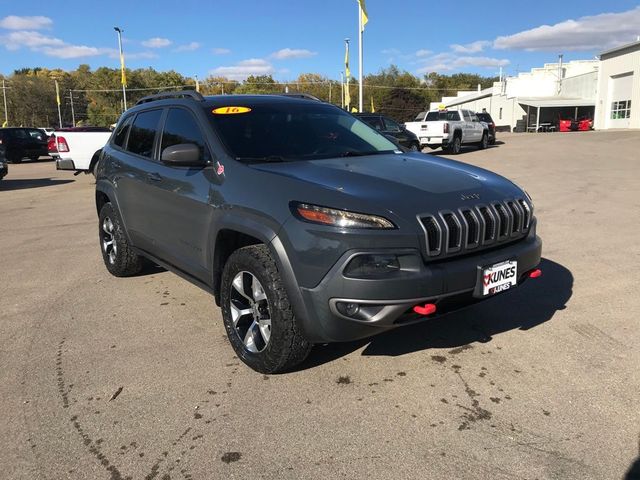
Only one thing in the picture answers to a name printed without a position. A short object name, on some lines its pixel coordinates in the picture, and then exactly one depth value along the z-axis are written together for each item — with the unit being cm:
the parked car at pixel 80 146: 1468
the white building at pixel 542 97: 4662
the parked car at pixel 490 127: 2714
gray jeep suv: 292
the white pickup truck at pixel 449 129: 2181
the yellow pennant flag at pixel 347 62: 3506
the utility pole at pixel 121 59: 4244
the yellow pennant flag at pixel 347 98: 3497
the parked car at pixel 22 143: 2448
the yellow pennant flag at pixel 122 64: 4244
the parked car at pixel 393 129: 1896
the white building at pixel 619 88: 3734
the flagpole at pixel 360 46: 3129
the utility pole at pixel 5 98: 8819
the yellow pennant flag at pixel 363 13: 3072
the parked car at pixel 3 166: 1538
